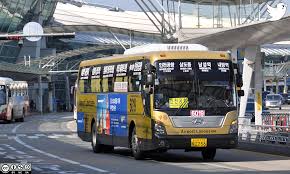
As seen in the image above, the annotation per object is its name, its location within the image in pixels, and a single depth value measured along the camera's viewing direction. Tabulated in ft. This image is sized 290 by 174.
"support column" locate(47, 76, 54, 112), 340.39
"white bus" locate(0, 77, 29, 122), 190.60
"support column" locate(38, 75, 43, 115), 318.75
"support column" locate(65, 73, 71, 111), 366.43
